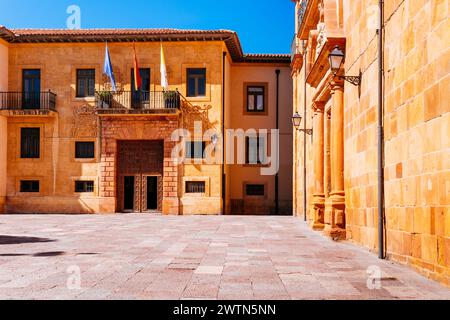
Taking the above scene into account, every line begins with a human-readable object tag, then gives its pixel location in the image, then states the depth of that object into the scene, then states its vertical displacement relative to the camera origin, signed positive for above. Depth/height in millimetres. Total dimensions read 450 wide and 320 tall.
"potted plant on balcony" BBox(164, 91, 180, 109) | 24531 +4185
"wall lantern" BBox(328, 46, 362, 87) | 11023 +2725
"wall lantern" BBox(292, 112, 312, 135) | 18328 +2449
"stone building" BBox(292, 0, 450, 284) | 6391 +1031
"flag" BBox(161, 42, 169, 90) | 23922 +5186
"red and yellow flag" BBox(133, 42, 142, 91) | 23812 +5031
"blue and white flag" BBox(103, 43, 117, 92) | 23906 +5474
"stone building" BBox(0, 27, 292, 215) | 24750 +3294
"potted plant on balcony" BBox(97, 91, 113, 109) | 24781 +4215
